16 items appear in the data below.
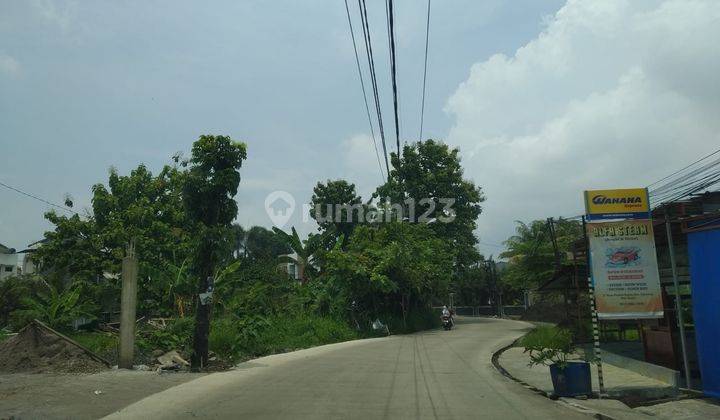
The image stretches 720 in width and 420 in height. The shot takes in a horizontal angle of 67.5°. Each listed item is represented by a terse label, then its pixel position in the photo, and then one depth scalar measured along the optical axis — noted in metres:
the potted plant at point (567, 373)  10.48
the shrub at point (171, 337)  16.77
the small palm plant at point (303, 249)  32.88
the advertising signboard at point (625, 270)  10.47
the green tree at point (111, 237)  28.83
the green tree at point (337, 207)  50.09
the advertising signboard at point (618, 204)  10.77
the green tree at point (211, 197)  15.60
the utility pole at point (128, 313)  14.51
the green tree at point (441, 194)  43.12
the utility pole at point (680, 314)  10.54
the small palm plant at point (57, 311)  19.17
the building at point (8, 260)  47.62
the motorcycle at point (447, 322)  36.62
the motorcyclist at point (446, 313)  36.66
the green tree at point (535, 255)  27.94
